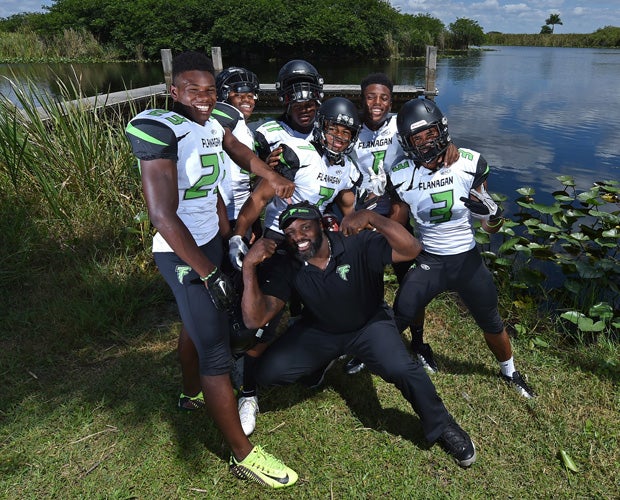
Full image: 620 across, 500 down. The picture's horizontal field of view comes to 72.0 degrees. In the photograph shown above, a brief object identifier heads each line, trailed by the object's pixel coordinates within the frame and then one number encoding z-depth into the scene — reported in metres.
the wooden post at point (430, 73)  15.46
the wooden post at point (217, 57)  16.15
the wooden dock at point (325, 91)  13.79
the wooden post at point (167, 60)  14.75
